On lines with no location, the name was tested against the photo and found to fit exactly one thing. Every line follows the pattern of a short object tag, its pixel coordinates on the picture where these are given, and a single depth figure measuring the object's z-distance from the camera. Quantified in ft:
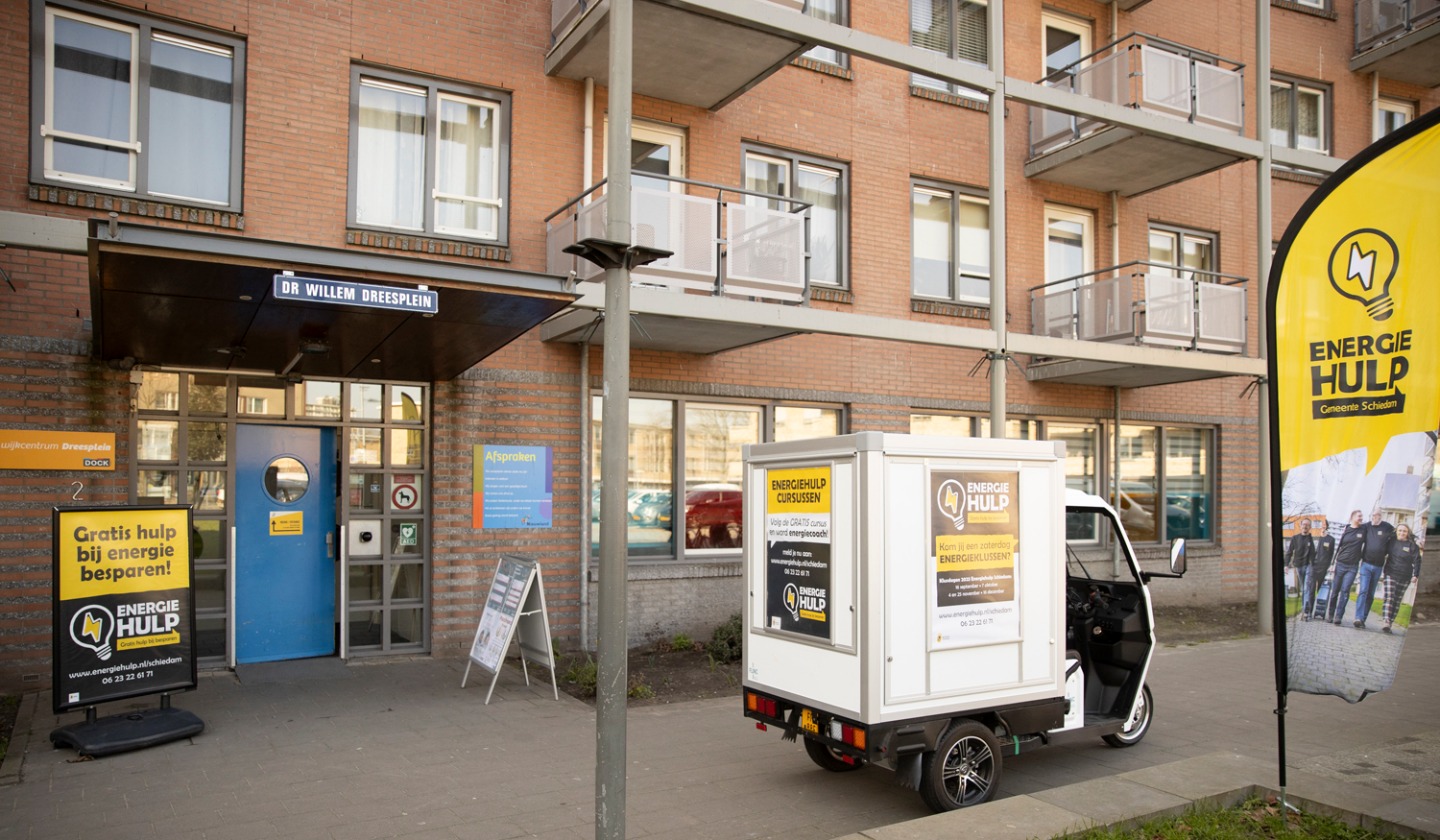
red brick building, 29.17
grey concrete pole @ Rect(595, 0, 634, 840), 14.53
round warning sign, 35.47
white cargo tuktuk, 20.06
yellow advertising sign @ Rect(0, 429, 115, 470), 28.81
